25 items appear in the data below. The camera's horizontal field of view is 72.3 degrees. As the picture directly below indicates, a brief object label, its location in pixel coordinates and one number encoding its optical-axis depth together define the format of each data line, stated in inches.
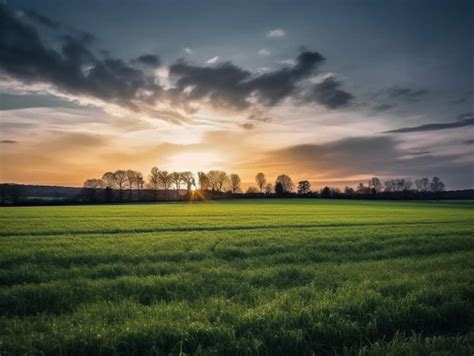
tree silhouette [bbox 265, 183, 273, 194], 6496.1
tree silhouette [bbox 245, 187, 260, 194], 5652.6
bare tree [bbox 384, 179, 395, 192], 6686.0
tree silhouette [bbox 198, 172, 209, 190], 6166.3
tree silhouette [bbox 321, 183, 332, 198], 5347.9
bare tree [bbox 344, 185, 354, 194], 5599.4
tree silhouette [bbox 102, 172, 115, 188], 6067.9
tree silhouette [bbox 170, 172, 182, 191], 6190.9
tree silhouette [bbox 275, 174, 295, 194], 6481.3
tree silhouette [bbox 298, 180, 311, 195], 5920.3
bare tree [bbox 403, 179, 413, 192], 6699.3
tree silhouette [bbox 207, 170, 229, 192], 6412.4
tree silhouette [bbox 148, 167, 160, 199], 6058.1
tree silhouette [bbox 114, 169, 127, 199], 6107.3
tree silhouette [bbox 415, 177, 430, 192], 6990.7
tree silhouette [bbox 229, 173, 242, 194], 6664.4
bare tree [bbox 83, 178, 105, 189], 6092.5
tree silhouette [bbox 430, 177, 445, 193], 6638.8
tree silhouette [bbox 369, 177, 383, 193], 6927.2
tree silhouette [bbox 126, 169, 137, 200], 6117.1
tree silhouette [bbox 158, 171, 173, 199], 6102.4
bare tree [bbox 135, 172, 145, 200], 6141.7
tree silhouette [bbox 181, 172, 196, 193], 6180.1
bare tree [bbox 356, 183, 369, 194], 5684.1
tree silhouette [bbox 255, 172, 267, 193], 6939.0
